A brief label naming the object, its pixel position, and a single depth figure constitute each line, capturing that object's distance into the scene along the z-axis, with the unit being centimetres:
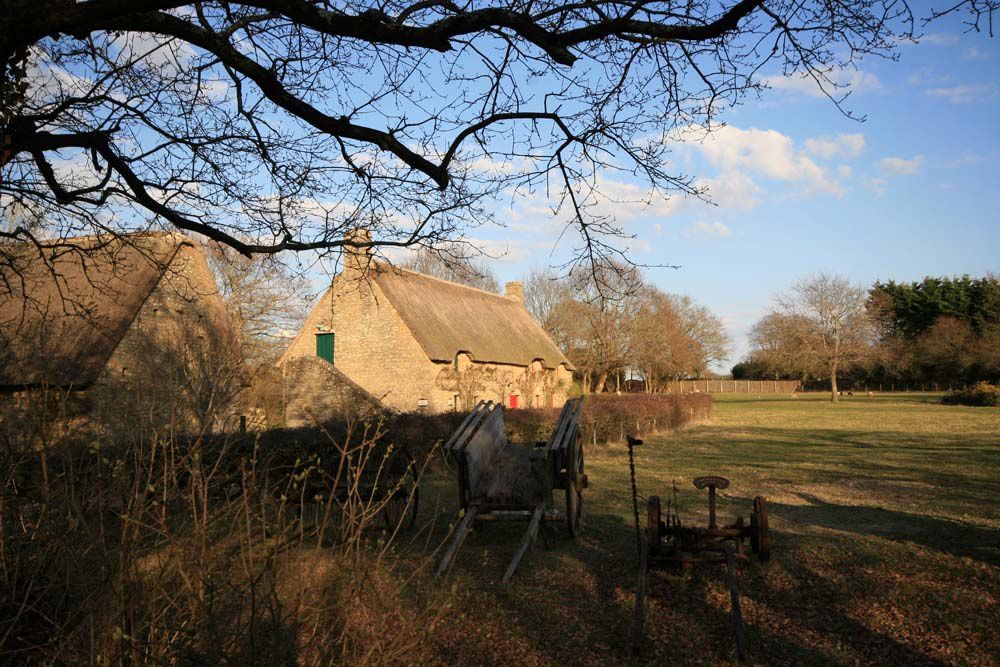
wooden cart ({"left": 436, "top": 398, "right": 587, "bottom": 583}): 808
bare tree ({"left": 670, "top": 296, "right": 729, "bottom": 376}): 5969
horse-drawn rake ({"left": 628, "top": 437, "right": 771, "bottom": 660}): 635
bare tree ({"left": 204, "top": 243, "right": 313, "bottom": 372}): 3069
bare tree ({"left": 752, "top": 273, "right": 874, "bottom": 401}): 5725
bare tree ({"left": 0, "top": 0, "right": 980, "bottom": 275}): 461
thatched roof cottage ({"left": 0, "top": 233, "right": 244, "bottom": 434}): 1527
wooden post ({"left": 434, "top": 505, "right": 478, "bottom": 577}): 706
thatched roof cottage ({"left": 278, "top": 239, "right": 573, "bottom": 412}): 2830
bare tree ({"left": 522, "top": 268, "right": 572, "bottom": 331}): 5281
